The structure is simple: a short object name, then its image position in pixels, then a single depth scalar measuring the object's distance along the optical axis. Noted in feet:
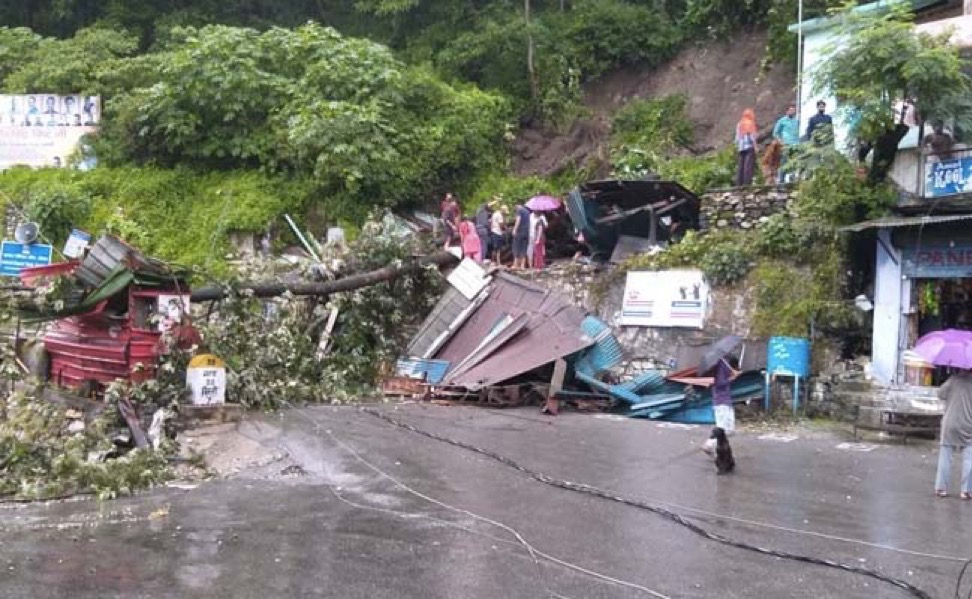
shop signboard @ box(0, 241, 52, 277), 63.87
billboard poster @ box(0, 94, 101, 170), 90.22
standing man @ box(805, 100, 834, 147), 52.90
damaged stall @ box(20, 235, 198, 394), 44.29
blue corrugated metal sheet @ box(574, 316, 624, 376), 55.31
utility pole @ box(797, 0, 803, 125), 63.07
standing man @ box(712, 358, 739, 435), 37.24
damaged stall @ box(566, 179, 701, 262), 62.95
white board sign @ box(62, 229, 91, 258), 50.63
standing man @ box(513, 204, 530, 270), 66.85
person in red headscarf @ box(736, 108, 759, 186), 60.29
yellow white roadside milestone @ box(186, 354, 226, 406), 42.63
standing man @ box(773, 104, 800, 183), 60.49
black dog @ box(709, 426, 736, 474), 35.01
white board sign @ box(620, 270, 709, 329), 54.65
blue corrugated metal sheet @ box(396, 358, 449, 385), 57.41
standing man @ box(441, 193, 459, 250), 69.33
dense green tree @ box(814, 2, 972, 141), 46.03
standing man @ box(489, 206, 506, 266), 70.13
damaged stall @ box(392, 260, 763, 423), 50.78
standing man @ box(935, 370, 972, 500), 30.73
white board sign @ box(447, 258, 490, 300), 61.67
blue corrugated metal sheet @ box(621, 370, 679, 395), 51.83
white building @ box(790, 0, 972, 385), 47.60
